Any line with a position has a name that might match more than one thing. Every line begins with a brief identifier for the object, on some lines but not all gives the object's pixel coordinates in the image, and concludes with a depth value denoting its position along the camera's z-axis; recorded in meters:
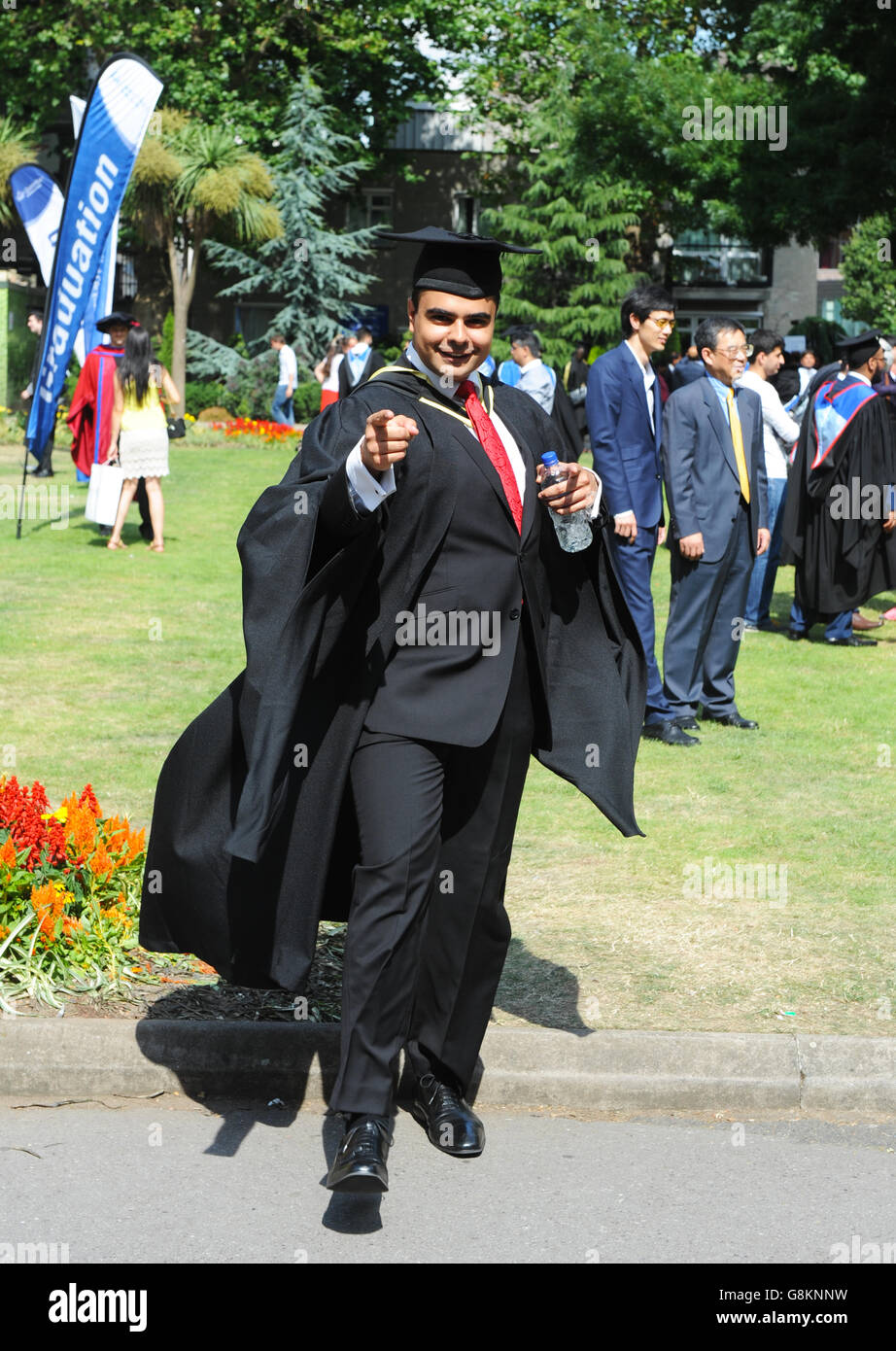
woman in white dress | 13.52
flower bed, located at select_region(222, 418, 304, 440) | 26.81
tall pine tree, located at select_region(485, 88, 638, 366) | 38.66
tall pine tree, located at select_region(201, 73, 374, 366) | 38.88
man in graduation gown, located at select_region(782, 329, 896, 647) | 11.64
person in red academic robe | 14.68
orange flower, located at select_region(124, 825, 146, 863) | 5.41
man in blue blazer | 8.12
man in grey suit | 8.46
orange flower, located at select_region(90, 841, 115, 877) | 5.22
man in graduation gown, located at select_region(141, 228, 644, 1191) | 3.76
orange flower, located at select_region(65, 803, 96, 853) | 5.32
